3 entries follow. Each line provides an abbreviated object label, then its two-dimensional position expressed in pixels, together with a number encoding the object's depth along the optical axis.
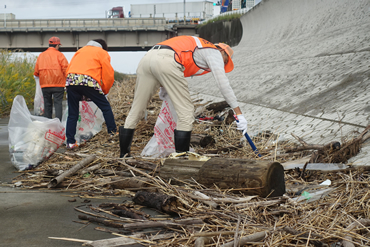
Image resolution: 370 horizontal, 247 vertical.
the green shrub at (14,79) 10.33
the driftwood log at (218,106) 7.70
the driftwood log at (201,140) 5.25
